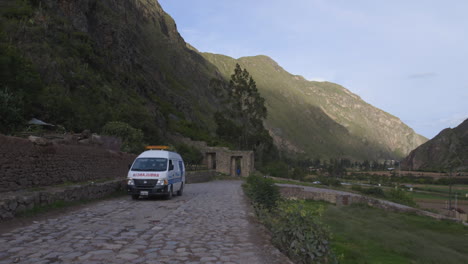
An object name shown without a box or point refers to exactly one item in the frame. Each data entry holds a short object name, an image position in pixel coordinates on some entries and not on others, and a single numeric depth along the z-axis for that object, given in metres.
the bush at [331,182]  67.22
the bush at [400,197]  46.28
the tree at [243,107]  56.72
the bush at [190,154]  41.59
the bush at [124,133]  28.55
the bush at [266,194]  16.23
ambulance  14.41
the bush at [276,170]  58.22
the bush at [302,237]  6.78
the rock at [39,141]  11.69
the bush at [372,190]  48.41
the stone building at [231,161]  45.41
